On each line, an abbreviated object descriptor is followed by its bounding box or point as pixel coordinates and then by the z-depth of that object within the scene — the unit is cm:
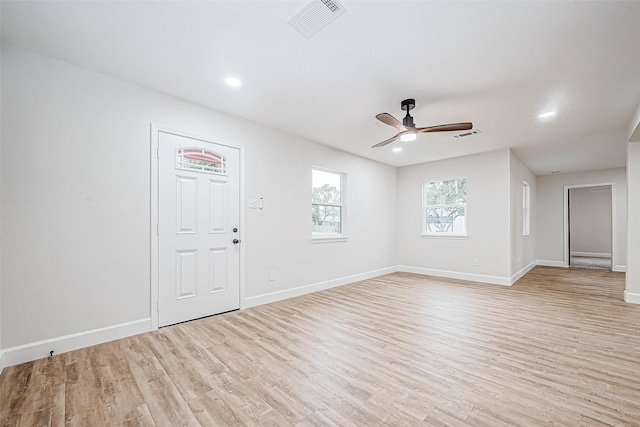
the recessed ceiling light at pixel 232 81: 281
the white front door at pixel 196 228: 312
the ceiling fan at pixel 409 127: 309
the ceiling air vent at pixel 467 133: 427
